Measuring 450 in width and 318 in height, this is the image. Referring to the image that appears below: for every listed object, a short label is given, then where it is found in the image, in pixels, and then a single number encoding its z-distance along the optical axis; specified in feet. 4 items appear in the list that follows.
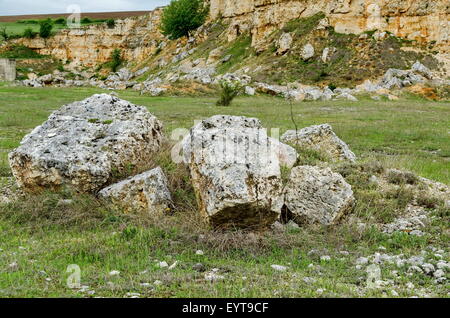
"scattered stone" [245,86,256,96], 124.44
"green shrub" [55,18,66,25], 350.46
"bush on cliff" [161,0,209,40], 254.47
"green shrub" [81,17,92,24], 330.95
